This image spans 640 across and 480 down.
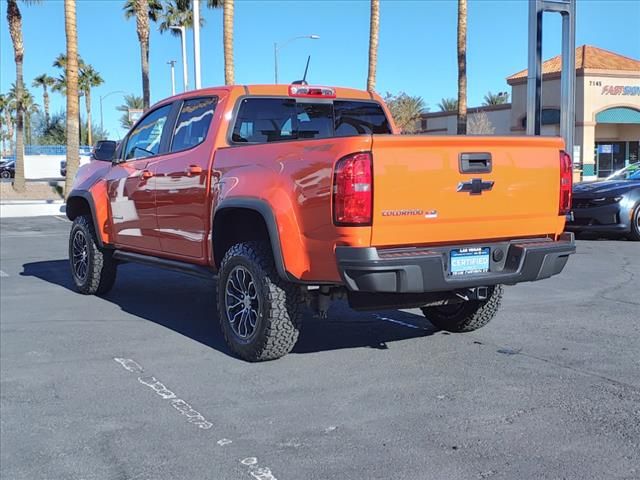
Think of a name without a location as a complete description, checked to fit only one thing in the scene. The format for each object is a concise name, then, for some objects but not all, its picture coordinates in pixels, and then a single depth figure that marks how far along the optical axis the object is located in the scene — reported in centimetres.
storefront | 3678
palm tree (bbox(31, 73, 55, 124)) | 7581
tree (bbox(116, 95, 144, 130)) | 8138
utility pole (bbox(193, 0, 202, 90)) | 1947
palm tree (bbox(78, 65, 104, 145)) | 7169
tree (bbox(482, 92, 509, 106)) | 6319
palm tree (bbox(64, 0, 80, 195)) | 2248
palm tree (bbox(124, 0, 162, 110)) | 3198
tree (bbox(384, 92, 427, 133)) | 4653
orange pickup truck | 448
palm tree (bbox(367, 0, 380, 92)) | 2431
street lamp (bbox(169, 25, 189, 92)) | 2652
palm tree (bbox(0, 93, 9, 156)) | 7575
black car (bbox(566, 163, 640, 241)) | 1241
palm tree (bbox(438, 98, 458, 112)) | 6017
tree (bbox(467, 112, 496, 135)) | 4066
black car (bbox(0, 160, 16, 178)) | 5619
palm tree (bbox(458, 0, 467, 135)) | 2477
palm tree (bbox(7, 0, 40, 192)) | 2791
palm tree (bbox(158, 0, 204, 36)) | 3934
